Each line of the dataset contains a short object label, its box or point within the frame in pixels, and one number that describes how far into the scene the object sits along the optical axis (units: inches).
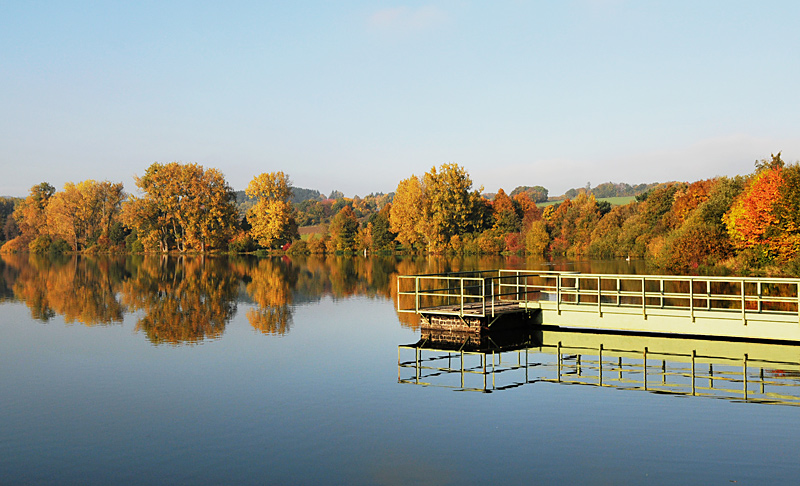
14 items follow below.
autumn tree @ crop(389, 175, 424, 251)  4483.3
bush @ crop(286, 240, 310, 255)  4699.8
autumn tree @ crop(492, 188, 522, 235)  4443.9
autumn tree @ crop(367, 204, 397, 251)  4726.9
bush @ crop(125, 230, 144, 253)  4857.3
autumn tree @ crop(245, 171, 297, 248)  4596.5
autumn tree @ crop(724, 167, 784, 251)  1900.8
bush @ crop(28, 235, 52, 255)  5196.9
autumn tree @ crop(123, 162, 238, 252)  4554.6
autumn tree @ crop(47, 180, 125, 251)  5014.8
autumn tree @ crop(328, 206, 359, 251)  4813.0
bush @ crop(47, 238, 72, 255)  5157.5
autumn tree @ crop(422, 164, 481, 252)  4439.0
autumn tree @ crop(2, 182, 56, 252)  5428.2
